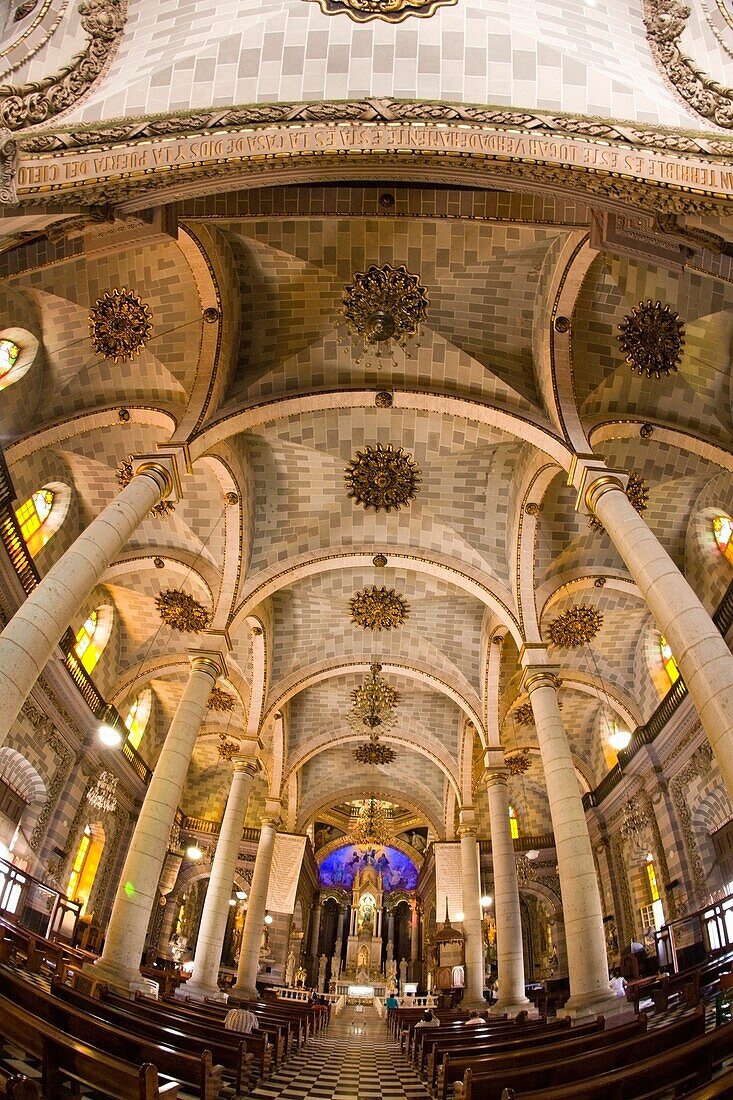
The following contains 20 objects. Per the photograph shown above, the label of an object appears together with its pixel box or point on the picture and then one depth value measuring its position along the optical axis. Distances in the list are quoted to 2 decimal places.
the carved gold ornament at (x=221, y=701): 22.52
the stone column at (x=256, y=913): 17.50
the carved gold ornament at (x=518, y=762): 24.14
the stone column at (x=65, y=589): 6.74
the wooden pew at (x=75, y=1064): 3.02
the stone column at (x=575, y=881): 8.97
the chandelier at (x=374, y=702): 21.25
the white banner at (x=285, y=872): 20.78
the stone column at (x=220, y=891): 13.72
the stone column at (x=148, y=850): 9.29
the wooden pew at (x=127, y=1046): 4.07
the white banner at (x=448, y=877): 20.03
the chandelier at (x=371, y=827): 25.39
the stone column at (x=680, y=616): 6.41
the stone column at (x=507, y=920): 13.55
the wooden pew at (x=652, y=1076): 3.60
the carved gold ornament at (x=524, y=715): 21.97
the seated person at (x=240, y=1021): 7.73
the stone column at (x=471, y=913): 17.47
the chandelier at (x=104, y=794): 18.02
